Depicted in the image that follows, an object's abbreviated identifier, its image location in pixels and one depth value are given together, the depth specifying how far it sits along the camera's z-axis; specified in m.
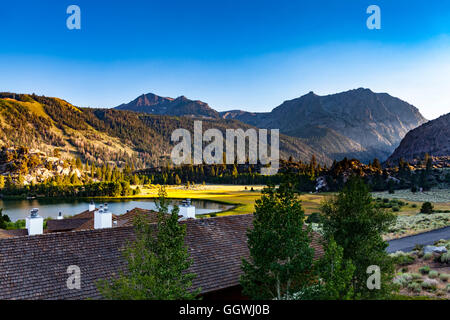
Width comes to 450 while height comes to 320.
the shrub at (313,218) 50.31
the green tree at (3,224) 36.89
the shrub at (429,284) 18.55
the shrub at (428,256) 24.95
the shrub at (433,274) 20.49
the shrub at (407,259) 24.46
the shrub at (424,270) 21.69
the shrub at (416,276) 20.60
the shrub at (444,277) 19.94
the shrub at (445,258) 23.28
